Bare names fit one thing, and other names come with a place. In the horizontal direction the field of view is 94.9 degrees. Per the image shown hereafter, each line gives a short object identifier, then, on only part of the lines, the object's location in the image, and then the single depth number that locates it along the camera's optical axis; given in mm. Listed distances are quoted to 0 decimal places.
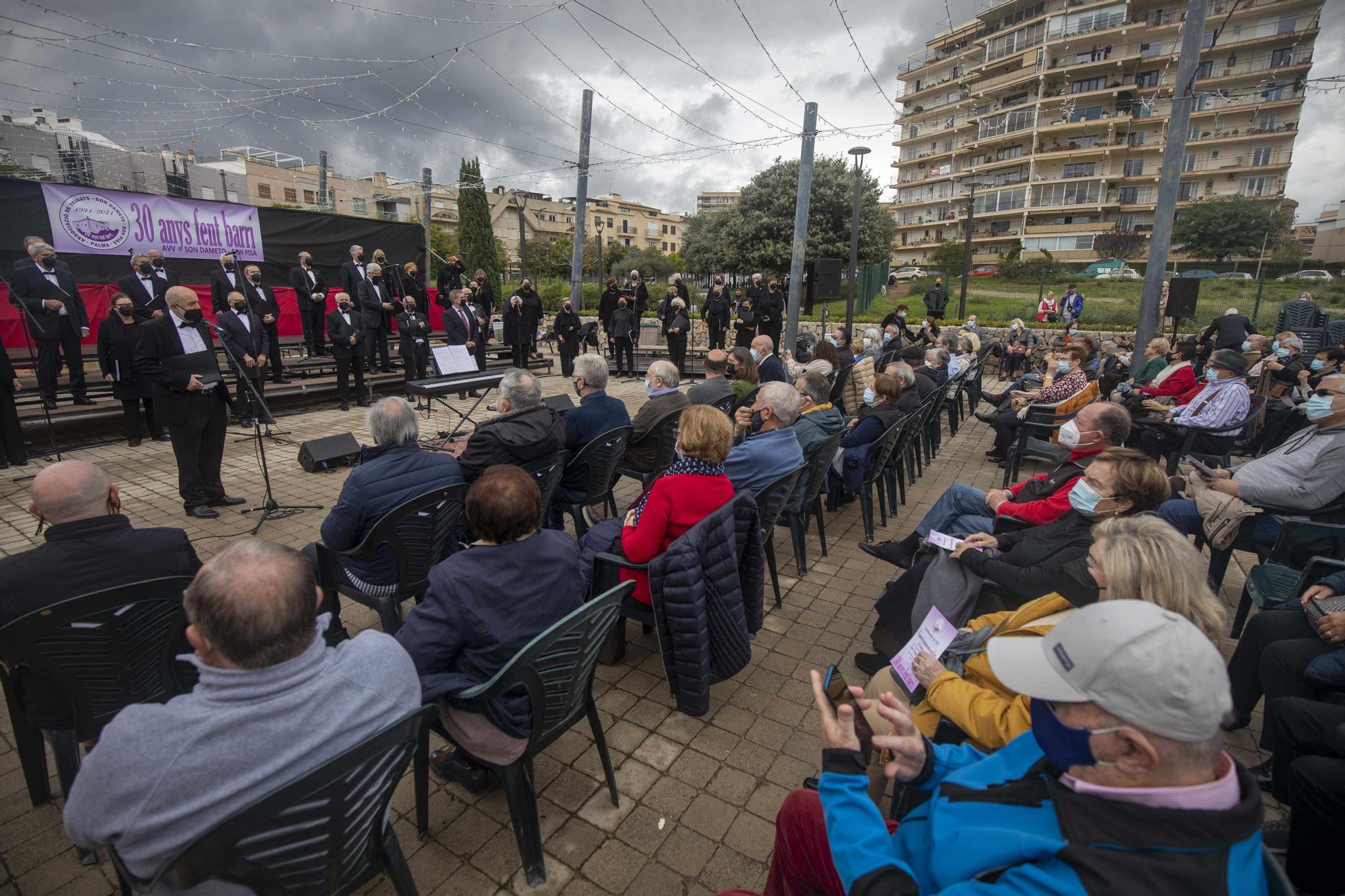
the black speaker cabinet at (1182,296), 11125
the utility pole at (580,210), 13617
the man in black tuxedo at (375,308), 9766
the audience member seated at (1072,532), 2549
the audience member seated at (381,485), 2902
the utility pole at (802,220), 10250
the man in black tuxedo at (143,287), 7777
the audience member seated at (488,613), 1965
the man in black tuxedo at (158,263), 8148
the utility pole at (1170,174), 7590
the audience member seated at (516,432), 3623
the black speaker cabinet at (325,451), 5410
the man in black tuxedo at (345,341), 8867
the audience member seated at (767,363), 6945
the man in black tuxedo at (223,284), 8664
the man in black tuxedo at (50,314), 7312
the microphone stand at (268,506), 5008
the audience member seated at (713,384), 5578
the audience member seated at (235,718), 1211
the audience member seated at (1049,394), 6488
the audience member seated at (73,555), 2045
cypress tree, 34406
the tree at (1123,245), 39031
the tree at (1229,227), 34531
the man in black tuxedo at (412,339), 10047
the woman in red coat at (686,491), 2805
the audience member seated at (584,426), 4418
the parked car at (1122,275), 29188
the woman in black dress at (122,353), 6918
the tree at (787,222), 28031
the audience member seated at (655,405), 4965
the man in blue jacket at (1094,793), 993
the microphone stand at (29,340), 6473
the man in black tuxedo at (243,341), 7797
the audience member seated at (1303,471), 3428
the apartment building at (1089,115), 40938
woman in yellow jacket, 1692
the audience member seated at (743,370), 6375
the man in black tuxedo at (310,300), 11016
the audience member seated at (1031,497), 3223
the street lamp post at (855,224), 12820
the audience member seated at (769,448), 3637
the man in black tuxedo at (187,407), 5121
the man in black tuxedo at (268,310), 9109
